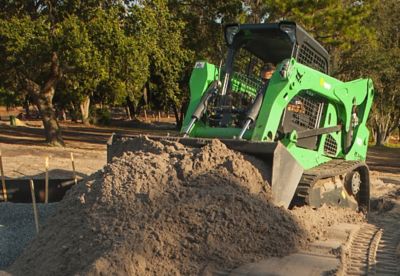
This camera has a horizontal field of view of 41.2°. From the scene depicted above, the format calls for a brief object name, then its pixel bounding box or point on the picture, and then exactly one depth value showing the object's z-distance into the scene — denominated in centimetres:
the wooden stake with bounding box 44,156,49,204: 886
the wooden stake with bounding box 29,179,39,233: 664
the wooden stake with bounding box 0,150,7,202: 912
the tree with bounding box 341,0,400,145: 2741
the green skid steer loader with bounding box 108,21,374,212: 629
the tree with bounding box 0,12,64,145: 1652
